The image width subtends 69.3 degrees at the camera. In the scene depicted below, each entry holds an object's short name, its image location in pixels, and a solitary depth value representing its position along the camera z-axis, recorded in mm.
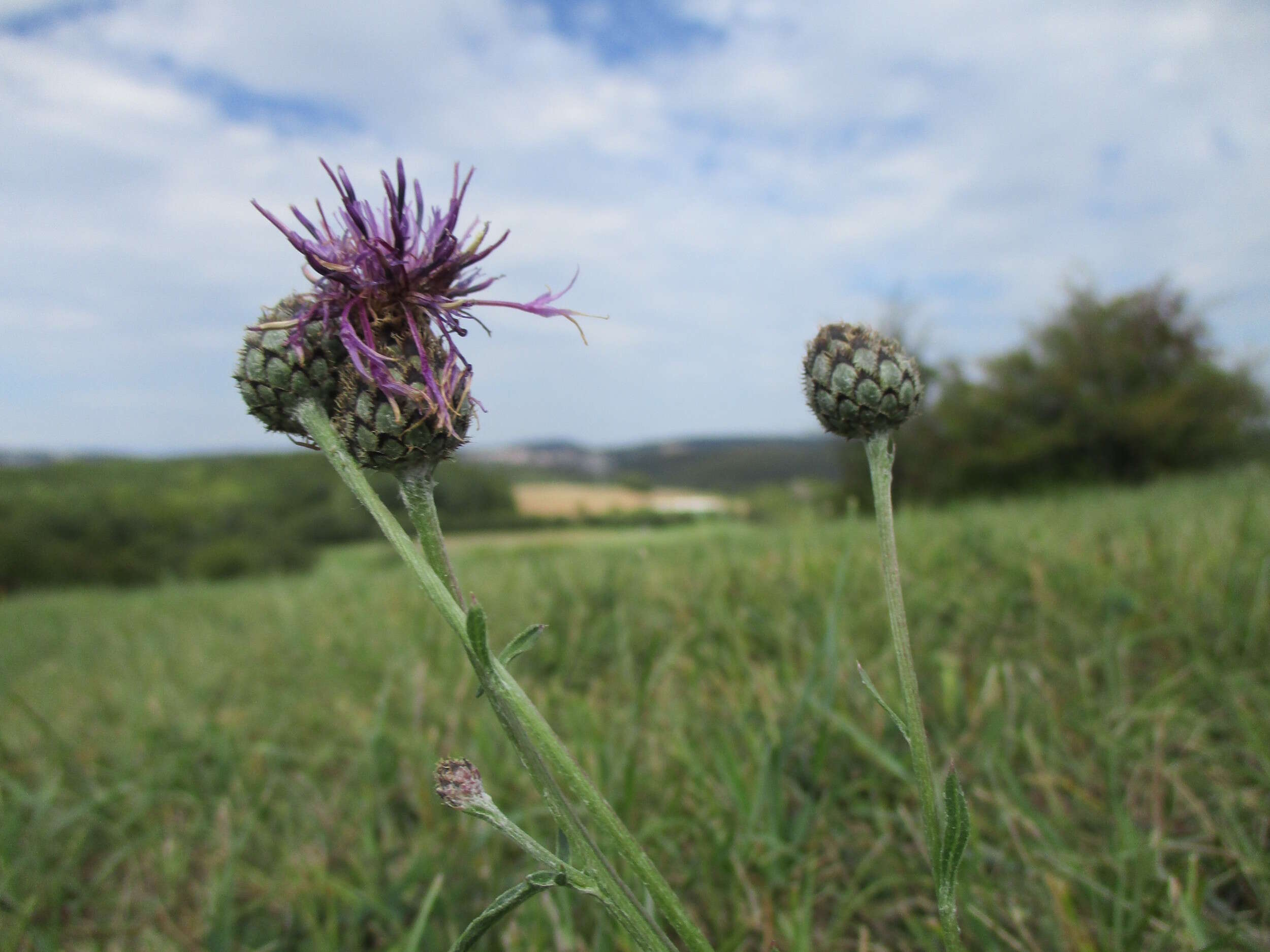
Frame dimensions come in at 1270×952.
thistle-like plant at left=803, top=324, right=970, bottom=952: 129
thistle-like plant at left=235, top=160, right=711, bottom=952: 116
